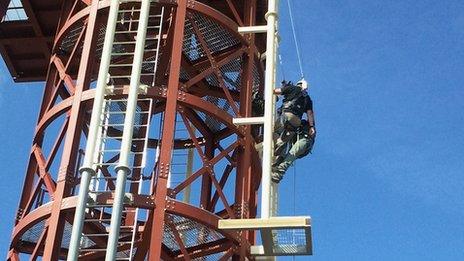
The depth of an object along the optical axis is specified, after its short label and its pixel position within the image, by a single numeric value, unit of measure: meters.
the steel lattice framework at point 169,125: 25.17
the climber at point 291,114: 26.72
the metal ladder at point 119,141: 23.34
